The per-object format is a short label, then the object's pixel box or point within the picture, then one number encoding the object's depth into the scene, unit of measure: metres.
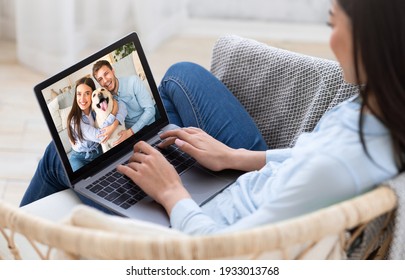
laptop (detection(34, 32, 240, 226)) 2.32
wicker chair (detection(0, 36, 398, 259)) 1.94
